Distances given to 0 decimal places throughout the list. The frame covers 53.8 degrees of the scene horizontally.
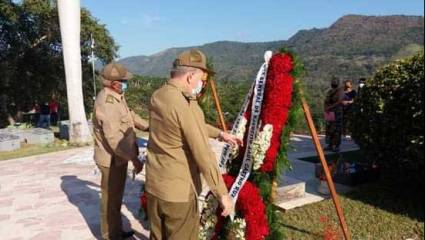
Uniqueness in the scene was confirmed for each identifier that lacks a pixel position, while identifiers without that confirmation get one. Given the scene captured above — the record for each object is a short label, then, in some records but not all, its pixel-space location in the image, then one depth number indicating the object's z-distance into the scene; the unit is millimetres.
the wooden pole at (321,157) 3750
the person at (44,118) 17562
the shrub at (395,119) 4434
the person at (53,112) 19438
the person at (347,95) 8789
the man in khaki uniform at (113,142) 4047
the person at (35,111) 19512
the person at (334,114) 8906
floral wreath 3684
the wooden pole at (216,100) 4910
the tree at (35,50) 17906
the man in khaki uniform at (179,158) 2752
